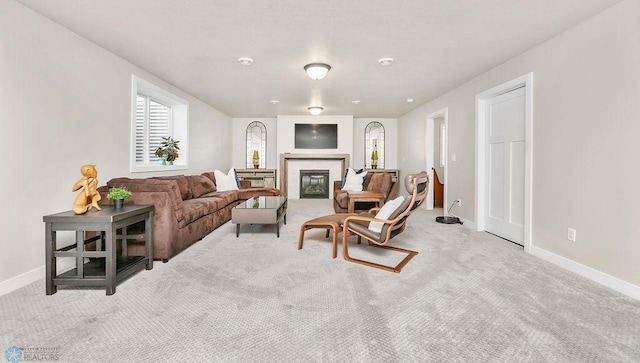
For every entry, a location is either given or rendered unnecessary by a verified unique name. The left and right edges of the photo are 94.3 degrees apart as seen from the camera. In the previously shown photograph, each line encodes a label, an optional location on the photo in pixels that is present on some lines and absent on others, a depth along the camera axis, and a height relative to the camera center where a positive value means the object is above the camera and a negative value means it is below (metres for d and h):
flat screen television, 8.38 +1.31
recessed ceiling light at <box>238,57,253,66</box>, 3.79 +1.58
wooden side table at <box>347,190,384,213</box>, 5.01 -0.26
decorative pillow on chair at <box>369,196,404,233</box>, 3.09 -0.31
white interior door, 3.75 +0.24
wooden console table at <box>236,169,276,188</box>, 8.58 +0.18
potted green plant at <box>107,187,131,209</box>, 2.61 -0.13
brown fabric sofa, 3.03 -0.39
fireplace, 8.66 -0.05
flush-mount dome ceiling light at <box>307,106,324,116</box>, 6.68 +1.65
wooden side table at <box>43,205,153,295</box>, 2.27 -0.53
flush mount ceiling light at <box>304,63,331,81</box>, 3.90 +1.50
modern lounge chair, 2.90 -0.43
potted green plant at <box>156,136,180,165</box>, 4.89 +0.53
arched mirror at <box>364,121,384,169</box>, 8.92 +1.22
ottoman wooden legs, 3.23 -0.48
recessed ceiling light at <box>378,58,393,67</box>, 3.78 +1.58
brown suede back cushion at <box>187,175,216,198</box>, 5.14 -0.06
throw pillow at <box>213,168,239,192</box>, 6.12 +0.00
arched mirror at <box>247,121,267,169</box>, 8.91 +1.21
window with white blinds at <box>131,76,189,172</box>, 4.27 +1.00
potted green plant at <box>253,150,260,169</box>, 8.55 +0.68
